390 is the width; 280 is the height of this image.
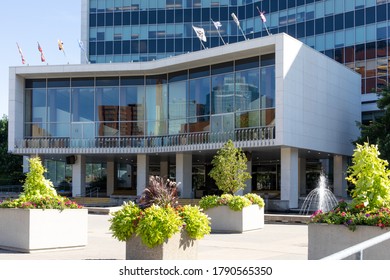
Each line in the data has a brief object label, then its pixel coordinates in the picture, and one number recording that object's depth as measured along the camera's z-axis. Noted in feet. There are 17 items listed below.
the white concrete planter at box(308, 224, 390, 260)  34.42
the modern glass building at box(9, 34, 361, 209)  113.70
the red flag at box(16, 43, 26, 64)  145.48
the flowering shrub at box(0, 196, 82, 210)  47.80
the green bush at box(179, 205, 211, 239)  37.16
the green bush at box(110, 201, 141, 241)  36.76
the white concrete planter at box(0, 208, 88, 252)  46.78
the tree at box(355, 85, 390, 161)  127.75
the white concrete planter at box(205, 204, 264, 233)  68.28
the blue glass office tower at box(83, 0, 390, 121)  174.70
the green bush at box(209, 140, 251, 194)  83.32
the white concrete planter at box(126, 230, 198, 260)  35.47
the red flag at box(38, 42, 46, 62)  142.82
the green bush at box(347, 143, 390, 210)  36.86
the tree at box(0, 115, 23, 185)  202.69
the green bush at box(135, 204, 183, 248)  35.17
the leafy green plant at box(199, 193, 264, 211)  68.79
